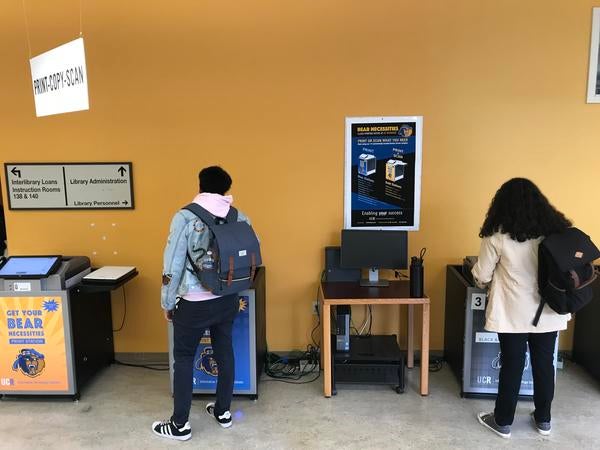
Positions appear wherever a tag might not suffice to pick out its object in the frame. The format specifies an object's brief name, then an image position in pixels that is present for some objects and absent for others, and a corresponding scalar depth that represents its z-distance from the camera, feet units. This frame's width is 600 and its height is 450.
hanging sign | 7.84
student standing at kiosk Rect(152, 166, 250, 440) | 7.51
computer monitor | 10.18
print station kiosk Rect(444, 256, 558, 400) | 9.17
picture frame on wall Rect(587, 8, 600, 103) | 9.93
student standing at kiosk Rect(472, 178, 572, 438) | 7.34
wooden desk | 9.16
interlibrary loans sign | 10.65
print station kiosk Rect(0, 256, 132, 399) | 9.07
